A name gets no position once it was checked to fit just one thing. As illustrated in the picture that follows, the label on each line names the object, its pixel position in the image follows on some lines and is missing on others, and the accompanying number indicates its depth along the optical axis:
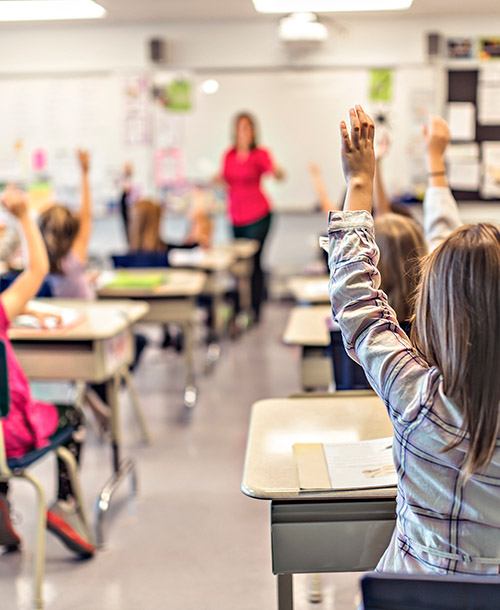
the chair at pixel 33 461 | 2.07
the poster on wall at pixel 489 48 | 6.55
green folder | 3.79
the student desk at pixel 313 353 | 2.57
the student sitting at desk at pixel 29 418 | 2.23
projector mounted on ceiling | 6.48
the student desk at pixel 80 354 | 2.65
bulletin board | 6.64
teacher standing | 6.06
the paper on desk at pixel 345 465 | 1.40
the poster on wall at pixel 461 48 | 6.56
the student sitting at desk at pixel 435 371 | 1.02
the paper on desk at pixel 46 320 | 2.71
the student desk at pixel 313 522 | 1.38
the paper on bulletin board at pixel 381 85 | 6.68
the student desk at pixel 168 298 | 3.78
